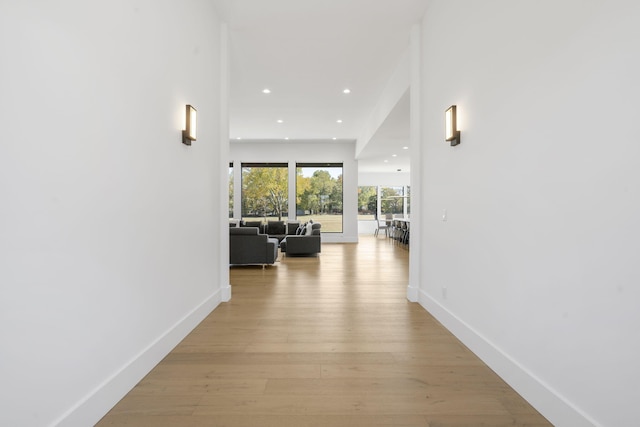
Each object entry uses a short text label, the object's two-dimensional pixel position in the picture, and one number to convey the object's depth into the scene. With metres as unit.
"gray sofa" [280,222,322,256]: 7.69
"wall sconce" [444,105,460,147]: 2.84
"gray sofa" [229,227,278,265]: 6.02
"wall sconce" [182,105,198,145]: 2.75
